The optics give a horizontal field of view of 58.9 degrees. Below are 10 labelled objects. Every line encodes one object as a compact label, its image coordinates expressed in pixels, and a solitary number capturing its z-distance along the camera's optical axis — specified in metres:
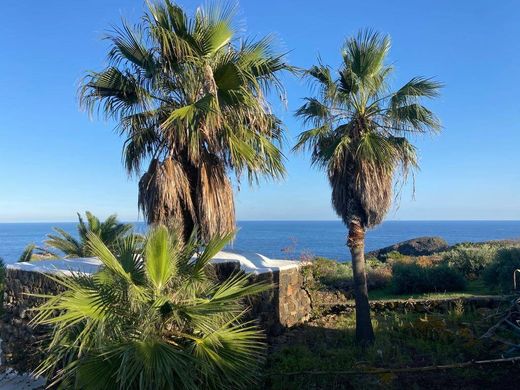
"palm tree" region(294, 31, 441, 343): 8.84
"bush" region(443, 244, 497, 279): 17.61
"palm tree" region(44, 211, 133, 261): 15.69
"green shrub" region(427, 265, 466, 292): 14.98
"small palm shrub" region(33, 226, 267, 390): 4.96
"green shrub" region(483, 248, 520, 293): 13.44
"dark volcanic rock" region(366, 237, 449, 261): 33.50
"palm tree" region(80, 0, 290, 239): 8.28
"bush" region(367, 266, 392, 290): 16.90
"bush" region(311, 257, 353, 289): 16.12
